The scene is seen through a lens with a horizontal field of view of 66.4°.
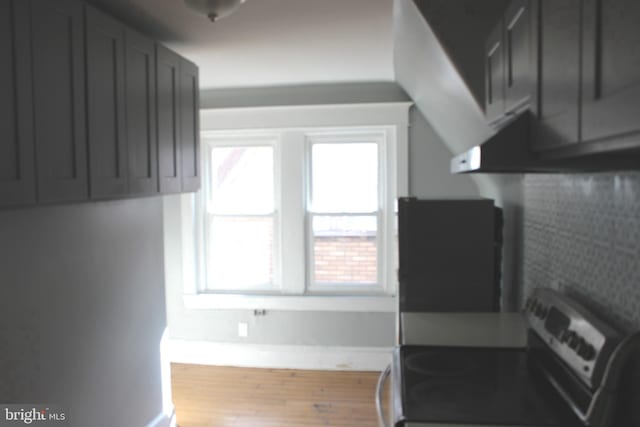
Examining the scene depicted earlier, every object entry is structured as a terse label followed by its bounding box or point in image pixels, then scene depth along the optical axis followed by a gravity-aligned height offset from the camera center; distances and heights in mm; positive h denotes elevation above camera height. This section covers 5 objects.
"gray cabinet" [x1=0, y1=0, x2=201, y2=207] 1512 +356
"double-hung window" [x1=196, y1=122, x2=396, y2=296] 4070 -136
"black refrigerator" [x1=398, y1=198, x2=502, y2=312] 2400 -296
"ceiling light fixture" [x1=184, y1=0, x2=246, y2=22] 1648 +651
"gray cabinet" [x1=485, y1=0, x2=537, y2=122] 1238 +389
